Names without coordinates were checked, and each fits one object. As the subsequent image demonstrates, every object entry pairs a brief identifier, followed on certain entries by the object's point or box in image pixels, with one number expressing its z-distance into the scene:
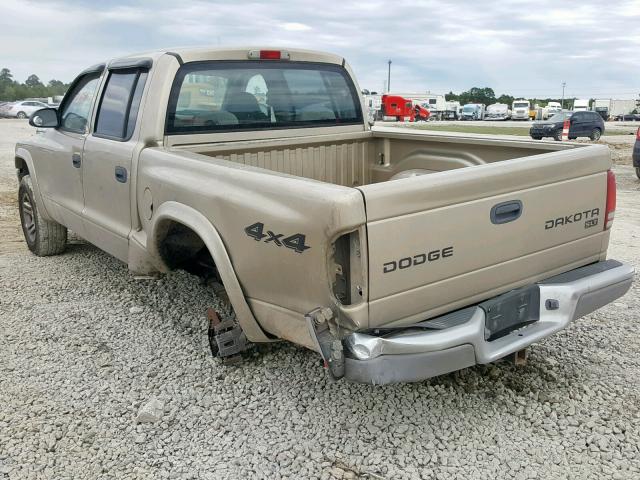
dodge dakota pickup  2.60
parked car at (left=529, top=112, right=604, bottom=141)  24.33
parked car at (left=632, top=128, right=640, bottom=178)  11.52
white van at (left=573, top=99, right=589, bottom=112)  56.71
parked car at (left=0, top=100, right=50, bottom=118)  41.09
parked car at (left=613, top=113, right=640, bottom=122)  56.97
